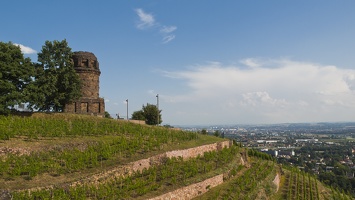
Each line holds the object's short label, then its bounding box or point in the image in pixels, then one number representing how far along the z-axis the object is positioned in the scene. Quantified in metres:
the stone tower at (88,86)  40.88
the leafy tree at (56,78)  32.84
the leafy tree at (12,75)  28.19
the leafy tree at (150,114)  51.44
